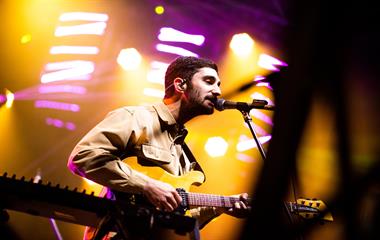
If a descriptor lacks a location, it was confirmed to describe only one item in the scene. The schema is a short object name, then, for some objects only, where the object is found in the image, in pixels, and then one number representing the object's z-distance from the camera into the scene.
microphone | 2.82
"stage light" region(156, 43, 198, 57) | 6.04
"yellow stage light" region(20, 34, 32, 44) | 5.86
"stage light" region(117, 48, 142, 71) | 6.14
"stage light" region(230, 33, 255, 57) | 6.18
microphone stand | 2.63
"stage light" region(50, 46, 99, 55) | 5.91
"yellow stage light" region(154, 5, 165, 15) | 6.13
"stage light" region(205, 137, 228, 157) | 5.55
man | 2.33
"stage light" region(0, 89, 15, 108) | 5.85
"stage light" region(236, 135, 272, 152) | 5.54
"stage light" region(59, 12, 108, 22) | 5.94
